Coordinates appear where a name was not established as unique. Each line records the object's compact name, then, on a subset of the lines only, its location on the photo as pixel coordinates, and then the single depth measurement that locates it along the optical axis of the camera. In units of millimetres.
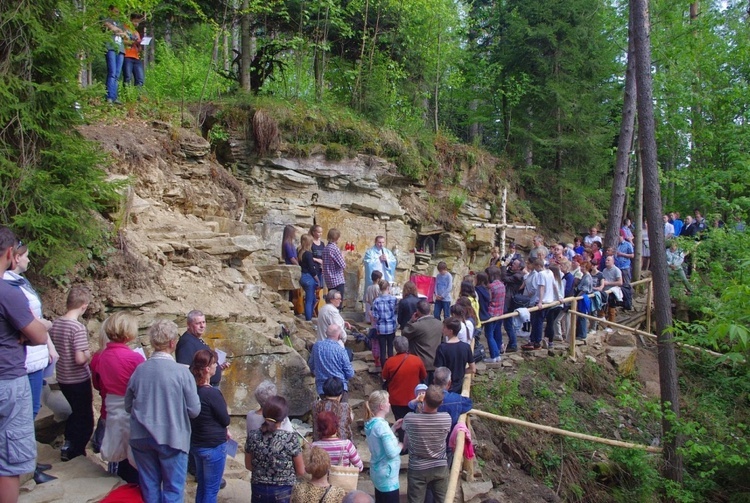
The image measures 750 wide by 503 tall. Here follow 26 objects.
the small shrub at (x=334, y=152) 15133
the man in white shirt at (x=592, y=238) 16583
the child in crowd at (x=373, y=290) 10070
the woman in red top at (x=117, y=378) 5027
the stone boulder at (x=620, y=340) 13508
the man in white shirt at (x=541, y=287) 11297
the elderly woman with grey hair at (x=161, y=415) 4656
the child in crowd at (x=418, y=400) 6156
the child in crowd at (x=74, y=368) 5398
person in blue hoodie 5691
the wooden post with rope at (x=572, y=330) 11641
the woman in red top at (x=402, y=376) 7262
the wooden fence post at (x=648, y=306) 14559
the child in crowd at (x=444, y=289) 11375
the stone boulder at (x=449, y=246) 17672
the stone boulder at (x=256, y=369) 8312
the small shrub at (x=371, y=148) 15930
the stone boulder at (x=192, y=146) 12234
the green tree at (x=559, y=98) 20312
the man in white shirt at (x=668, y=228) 17173
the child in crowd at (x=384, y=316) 9070
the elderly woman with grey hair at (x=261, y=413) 5305
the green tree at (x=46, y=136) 6738
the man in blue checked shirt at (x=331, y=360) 7238
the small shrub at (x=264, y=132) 14117
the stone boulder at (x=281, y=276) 11180
